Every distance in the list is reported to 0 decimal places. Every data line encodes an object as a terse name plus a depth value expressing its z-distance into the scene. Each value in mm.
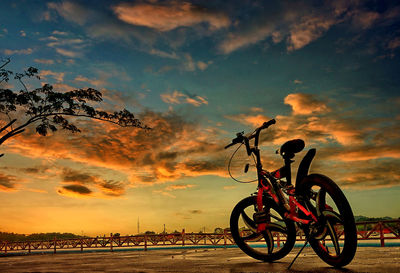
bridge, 36912
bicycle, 3645
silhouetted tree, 17469
